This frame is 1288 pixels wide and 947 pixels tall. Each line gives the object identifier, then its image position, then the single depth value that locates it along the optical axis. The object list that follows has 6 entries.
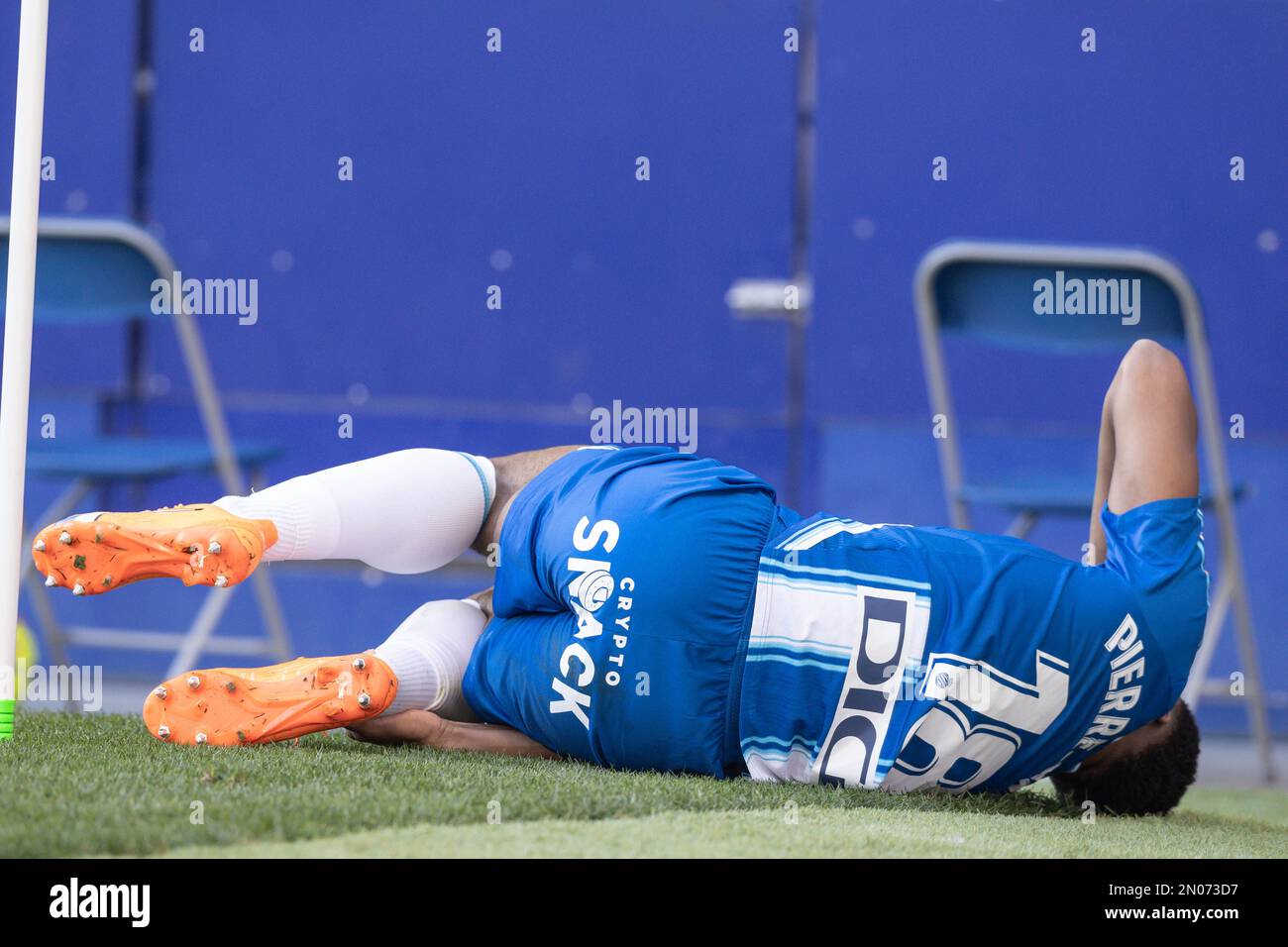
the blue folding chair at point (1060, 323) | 4.78
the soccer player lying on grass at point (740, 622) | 3.07
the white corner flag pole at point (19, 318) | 2.93
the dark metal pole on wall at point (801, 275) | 7.10
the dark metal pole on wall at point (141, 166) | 7.10
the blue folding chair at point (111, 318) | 4.95
